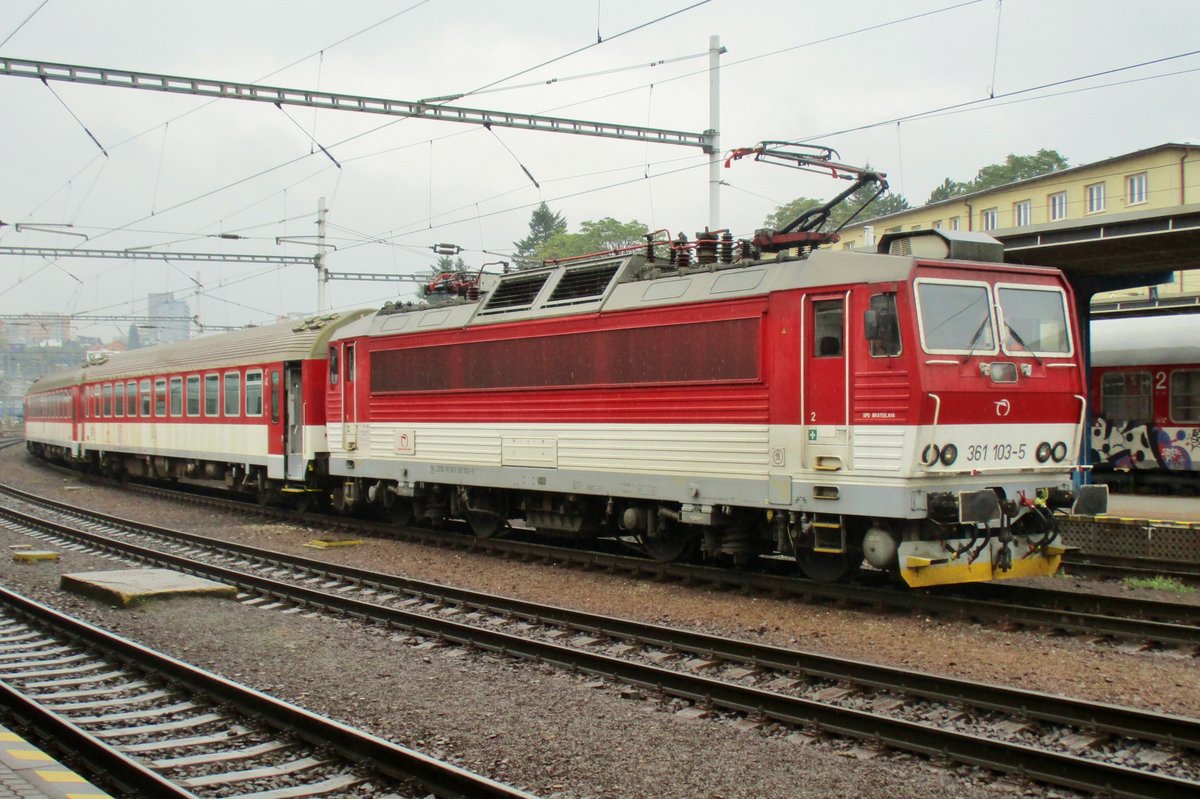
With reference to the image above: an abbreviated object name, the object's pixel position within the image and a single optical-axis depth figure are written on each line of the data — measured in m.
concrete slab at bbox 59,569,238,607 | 12.20
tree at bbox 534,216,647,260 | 75.06
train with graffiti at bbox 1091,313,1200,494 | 23.12
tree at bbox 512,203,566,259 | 91.88
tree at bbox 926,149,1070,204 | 68.38
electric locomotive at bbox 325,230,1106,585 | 10.80
